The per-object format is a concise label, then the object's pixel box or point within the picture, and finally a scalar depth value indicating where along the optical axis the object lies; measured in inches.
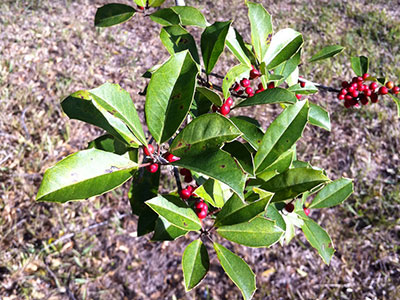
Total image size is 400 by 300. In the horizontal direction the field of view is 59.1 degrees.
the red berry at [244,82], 11.7
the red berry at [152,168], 9.5
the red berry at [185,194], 10.2
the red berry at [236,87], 12.0
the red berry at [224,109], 10.1
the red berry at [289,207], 12.0
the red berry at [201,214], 10.0
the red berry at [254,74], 11.7
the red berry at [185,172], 11.3
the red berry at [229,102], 10.5
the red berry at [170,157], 9.1
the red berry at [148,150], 9.1
